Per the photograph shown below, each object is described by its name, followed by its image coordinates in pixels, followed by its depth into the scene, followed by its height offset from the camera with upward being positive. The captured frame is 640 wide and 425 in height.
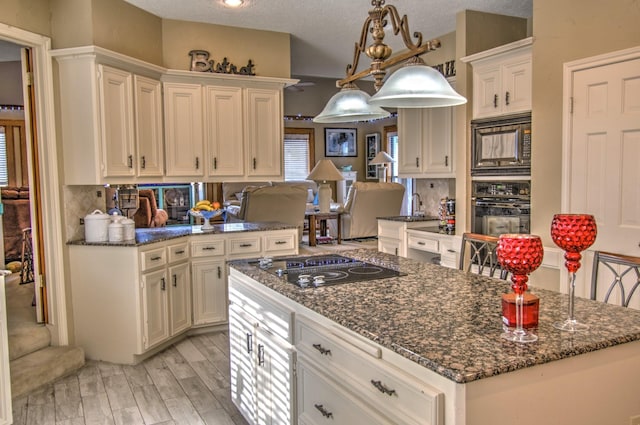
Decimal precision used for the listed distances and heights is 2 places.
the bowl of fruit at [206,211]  4.48 -0.24
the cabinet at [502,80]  3.81 +0.79
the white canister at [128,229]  3.80 -0.33
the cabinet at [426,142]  4.84 +0.38
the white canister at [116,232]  3.75 -0.35
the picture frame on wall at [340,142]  11.68 +0.92
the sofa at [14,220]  6.32 -0.42
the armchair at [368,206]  8.16 -0.42
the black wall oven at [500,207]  3.84 -0.22
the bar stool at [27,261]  5.43 -0.82
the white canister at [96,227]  3.75 -0.31
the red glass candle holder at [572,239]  1.54 -0.19
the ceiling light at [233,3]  4.09 +1.48
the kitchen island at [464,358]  1.28 -0.50
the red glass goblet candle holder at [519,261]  1.40 -0.23
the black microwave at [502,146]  3.79 +0.26
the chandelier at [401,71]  2.08 +0.48
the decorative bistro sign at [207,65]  4.60 +1.09
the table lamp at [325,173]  8.99 +0.16
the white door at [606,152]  2.97 +0.16
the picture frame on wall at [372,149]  11.48 +0.73
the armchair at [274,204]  6.89 -0.30
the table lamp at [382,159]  9.55 +0.41
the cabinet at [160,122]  3.68 +0.53
